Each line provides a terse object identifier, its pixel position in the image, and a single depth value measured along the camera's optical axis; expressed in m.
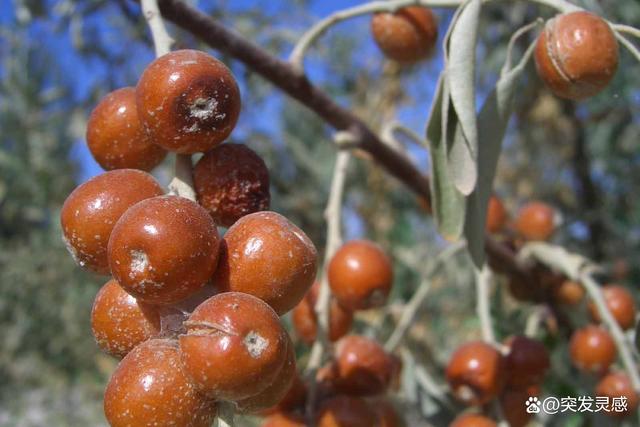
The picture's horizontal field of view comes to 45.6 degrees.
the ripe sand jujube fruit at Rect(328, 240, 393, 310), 0.14
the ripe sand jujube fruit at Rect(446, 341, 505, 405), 0.14
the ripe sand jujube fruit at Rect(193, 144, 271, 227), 0.09
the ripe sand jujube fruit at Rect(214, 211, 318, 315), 0.09
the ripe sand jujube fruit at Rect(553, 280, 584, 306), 0.19
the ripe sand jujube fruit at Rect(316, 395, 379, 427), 0.12
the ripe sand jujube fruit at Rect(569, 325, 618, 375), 0.16
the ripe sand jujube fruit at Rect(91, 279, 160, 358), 0.09
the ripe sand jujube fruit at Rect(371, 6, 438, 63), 0.15
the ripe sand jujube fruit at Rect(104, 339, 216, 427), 0.08
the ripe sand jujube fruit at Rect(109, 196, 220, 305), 0.08
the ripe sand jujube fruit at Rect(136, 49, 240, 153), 0.09
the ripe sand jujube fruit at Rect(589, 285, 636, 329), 0.17
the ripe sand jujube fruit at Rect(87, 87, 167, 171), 0.10
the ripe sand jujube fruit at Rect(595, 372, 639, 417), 0.15
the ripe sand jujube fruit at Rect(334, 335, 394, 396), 0.13
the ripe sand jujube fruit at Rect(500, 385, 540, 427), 0.15
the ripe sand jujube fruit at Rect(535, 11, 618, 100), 0.11
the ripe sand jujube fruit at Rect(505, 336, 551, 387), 0.15
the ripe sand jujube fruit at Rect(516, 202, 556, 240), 0.21
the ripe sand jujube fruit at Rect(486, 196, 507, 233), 0.20
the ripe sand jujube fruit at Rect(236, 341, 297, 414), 0.09
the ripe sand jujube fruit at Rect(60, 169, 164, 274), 0.09
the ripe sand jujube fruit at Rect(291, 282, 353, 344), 0.14
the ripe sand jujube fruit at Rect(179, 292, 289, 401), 0.08
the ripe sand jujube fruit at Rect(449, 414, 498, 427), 0.14
